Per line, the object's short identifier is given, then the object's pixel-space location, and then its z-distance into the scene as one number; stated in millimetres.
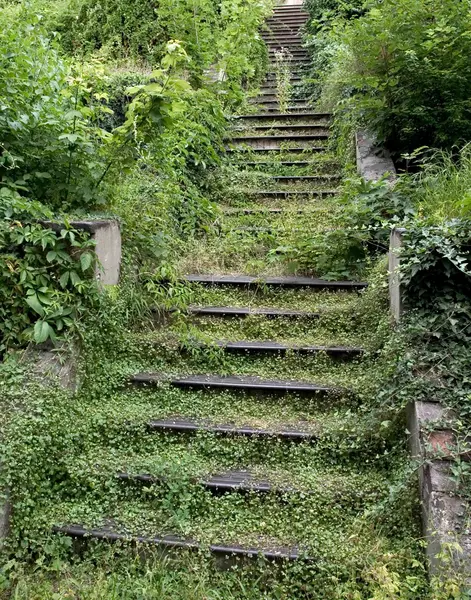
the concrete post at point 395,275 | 3222
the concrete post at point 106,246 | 3553
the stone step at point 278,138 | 7531
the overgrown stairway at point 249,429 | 2697
